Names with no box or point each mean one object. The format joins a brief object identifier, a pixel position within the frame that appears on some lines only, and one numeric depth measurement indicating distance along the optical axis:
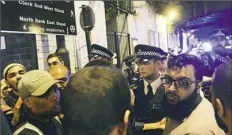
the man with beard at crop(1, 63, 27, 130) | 1.50
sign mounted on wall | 1.93
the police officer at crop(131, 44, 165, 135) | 1.71
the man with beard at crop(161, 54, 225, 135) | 1.36
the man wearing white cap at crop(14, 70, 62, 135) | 1.34
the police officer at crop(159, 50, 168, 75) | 1.87
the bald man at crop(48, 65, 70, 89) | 2.07
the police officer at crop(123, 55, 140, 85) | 2.20
